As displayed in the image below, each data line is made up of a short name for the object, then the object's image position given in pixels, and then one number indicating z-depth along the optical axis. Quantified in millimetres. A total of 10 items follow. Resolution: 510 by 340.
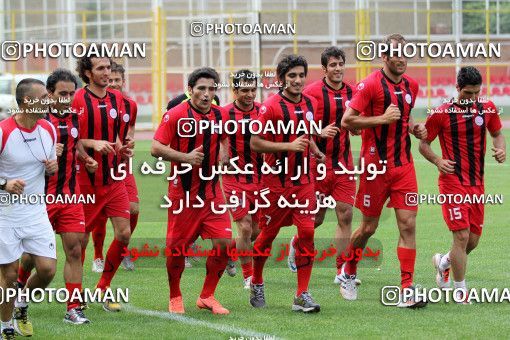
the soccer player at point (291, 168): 19094
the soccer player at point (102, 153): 19797
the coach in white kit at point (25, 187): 16266
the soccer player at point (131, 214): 23109
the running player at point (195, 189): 18547
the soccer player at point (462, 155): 19422
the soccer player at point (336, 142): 22266
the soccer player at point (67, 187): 17922
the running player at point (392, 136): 19281
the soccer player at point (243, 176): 21922
